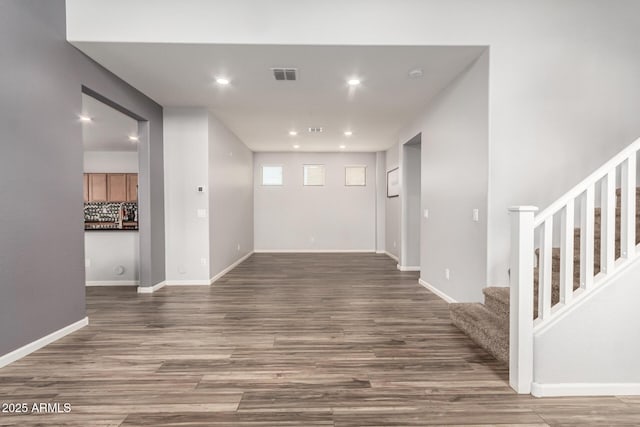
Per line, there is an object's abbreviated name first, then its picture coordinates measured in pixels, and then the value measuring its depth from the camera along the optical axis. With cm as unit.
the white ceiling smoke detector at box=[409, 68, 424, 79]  345
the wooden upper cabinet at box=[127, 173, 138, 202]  783
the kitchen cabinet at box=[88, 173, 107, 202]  776
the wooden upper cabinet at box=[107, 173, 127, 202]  781
